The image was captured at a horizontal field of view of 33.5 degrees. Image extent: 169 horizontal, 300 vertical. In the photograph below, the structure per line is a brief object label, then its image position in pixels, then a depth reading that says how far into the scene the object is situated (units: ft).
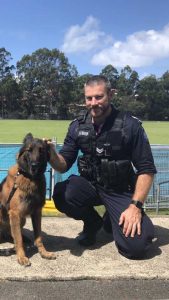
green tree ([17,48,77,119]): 194.95
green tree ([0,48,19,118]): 189.04
